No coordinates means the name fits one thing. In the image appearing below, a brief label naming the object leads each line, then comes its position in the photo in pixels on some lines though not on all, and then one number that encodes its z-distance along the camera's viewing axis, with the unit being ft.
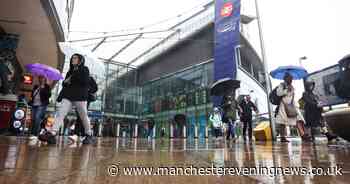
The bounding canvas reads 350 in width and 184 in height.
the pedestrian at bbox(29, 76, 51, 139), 19.25
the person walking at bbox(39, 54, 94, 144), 13.76
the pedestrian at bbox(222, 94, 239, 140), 25.59
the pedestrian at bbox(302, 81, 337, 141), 20.35
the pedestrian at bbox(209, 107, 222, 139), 38.09
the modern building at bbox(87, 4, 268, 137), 77.41
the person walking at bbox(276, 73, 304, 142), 18.97
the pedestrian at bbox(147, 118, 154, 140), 55.00
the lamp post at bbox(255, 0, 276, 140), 26.22
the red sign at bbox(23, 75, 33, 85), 40.01
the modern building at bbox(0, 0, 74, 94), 24.94
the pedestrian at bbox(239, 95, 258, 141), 25.88
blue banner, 58.54
